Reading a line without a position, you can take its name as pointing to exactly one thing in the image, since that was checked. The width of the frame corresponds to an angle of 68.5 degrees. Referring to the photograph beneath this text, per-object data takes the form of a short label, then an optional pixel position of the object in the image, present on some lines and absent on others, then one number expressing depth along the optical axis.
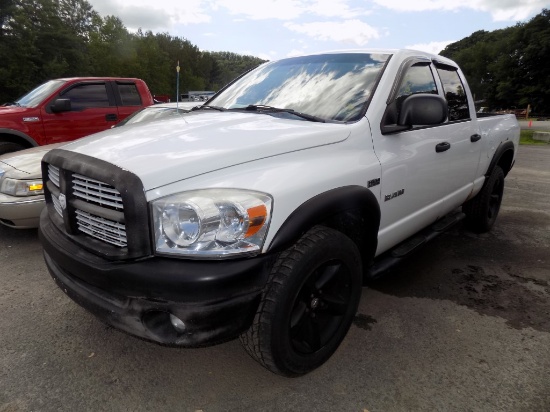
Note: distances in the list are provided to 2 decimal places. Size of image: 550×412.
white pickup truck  1.70
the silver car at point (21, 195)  3.74
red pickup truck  6.18
